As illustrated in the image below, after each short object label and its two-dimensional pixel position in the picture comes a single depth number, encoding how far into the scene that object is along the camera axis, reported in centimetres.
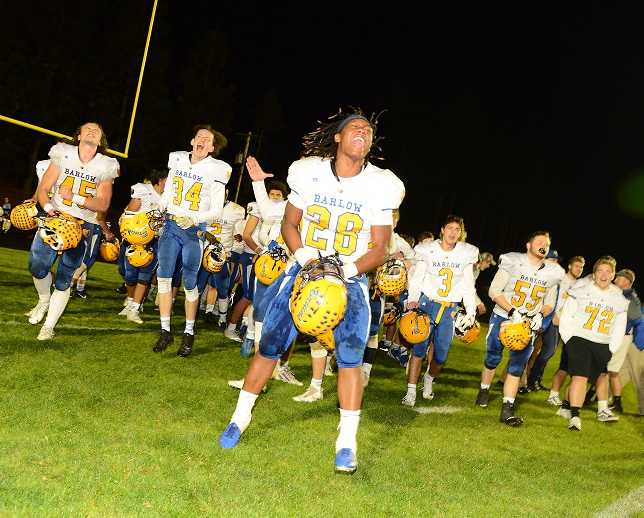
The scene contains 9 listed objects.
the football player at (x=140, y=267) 827
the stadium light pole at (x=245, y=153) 2559
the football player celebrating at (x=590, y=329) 695
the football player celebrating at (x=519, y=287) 684
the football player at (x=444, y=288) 696
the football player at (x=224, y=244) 888
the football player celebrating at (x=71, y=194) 590
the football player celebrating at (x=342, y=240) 388
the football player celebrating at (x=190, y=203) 626
